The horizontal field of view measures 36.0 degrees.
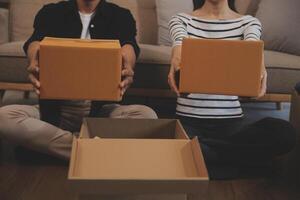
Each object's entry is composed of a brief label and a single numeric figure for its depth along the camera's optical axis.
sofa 2.03
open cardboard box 0.85
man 1.59
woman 1.59
